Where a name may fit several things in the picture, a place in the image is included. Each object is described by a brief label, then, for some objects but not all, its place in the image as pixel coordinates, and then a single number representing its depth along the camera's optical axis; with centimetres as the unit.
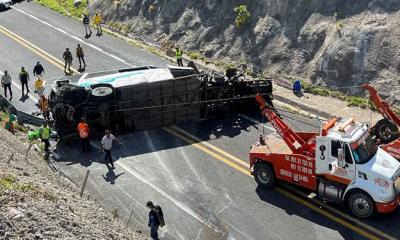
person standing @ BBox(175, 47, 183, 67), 2872
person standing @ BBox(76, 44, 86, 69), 2872
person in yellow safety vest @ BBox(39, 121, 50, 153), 2035
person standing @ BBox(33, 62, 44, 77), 2733
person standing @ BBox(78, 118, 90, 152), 2055
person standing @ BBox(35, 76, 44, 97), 2584
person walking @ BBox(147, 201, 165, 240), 1535
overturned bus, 2170
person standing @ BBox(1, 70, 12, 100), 2572
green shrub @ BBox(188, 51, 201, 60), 3067
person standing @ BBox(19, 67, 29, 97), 2588
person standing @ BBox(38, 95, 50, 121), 2339
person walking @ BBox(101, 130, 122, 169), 1973
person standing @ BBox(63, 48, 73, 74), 2829
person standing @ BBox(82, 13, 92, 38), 3428
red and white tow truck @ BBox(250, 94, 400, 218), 1602
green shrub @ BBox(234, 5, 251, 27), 3039
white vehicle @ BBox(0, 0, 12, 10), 3944
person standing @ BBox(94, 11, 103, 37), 3488
